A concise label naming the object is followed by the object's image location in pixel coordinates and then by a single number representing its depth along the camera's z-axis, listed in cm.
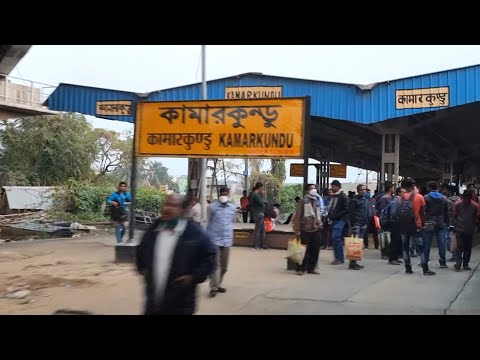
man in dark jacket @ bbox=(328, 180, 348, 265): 1012
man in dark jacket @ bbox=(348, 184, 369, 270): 1154
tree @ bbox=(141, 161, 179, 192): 7112
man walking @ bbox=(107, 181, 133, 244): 1163
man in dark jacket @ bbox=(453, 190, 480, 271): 938
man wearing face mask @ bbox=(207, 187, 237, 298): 761
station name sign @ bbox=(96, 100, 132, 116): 1919
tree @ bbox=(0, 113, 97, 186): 3456
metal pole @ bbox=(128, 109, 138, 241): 1042
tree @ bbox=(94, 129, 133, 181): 4972
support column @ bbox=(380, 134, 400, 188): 1772
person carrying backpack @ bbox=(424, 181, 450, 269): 977
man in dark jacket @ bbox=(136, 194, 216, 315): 407
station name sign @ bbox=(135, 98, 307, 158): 923
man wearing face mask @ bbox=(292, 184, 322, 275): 928
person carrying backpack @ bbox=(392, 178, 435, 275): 912
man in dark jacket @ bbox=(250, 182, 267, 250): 1287
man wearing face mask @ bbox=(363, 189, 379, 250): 1316
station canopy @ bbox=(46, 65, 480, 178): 1496
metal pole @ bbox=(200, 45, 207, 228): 1401
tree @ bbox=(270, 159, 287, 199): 3942
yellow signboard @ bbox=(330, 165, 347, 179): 2689
